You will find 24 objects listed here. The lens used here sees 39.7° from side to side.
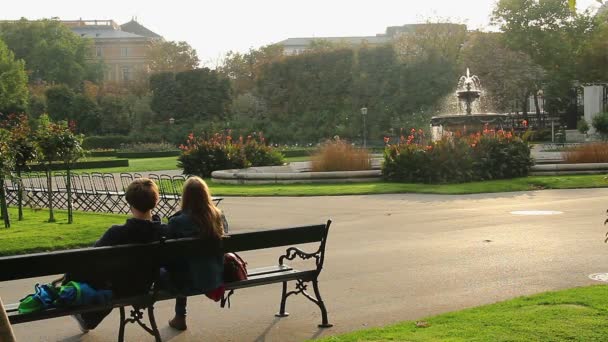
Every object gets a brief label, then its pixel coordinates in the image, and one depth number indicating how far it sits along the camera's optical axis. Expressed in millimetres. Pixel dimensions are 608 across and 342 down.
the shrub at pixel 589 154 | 26625
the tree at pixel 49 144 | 16078
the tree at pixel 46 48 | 100750
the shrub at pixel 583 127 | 50375
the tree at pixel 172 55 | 91062
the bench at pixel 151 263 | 5602
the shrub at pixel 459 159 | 23844
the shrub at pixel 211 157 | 30812
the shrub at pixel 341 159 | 27031
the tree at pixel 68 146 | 16172
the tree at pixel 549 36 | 62562
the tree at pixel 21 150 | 16312
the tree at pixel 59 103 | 67688
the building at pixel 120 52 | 134250
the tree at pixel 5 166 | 14922
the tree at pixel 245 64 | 82062
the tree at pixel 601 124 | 47312
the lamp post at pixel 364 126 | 54312
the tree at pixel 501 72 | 60406
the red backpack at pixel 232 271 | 6805
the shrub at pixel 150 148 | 55000
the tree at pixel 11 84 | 72000
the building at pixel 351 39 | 162125
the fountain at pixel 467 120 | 29547
